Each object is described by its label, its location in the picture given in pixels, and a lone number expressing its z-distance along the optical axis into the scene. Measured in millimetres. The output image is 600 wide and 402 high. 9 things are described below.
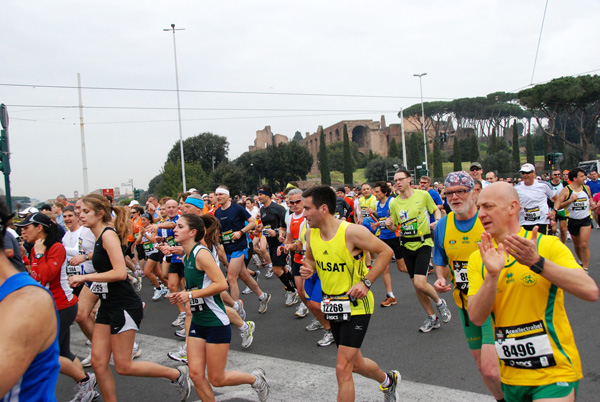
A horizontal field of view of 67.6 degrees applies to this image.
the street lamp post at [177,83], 32912
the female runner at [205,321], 3824
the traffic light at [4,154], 11156
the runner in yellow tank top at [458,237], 3826
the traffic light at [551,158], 22406
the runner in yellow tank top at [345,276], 3613
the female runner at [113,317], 4020
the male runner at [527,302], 2154
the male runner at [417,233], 6086
